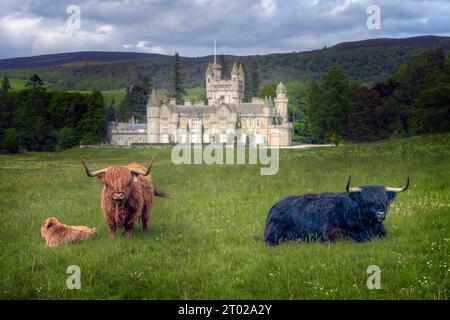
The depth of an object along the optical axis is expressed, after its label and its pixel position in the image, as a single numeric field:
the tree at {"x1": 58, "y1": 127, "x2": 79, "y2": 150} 65.00
